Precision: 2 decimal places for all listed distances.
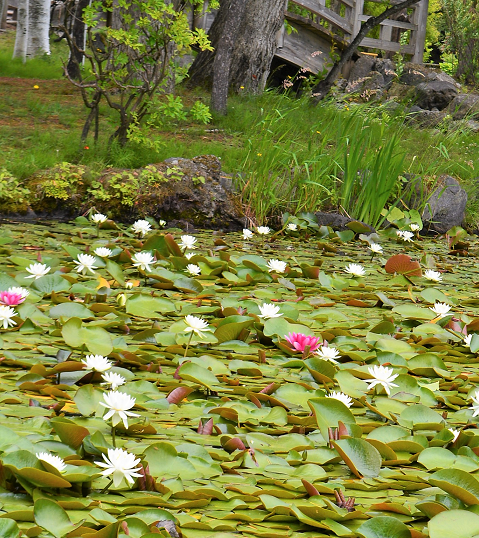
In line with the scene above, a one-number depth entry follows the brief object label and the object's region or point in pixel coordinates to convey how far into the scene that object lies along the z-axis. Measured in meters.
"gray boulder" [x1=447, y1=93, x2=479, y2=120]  23.00
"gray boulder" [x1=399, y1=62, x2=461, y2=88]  25.02
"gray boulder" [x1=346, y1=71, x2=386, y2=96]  22.59
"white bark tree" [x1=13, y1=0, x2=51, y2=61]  21.45
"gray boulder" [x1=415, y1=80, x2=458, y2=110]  24.14
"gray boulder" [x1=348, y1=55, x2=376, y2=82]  25.22
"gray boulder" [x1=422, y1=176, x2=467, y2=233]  13.39
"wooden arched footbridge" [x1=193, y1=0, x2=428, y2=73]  22.41
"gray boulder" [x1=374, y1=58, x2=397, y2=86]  25.16
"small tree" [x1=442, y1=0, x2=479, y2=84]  27.78
